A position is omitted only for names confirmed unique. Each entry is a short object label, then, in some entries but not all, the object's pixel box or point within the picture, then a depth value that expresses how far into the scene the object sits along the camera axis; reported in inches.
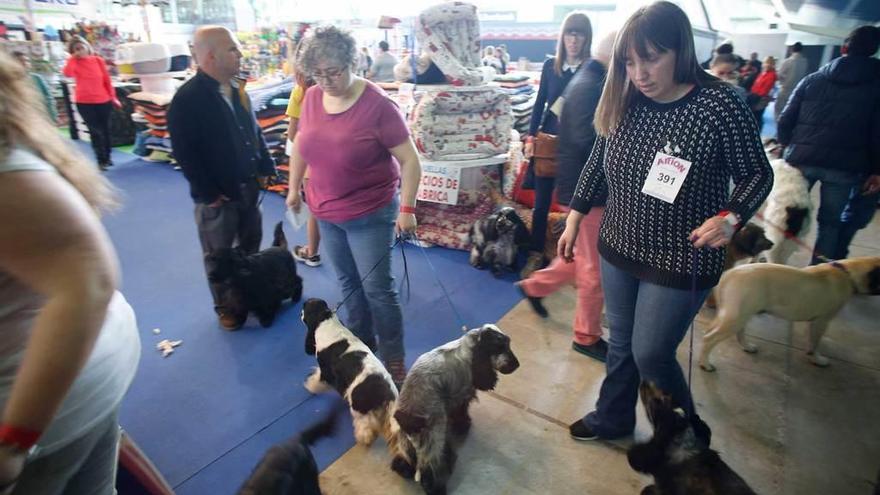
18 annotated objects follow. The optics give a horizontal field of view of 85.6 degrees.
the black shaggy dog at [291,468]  55.7
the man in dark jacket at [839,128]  110.0
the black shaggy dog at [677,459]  55.6
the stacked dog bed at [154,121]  260.8
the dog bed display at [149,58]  292.7
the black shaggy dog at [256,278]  109.3
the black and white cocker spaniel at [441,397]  69.1
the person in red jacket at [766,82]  382.9
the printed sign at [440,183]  151.0
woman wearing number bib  51.1
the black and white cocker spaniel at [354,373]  77.4
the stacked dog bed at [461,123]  146.8
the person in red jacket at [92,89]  234.4
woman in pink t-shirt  73.4
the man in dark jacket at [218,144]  94.3
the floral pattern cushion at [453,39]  135.9
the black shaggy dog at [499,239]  143.9
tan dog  92.9
